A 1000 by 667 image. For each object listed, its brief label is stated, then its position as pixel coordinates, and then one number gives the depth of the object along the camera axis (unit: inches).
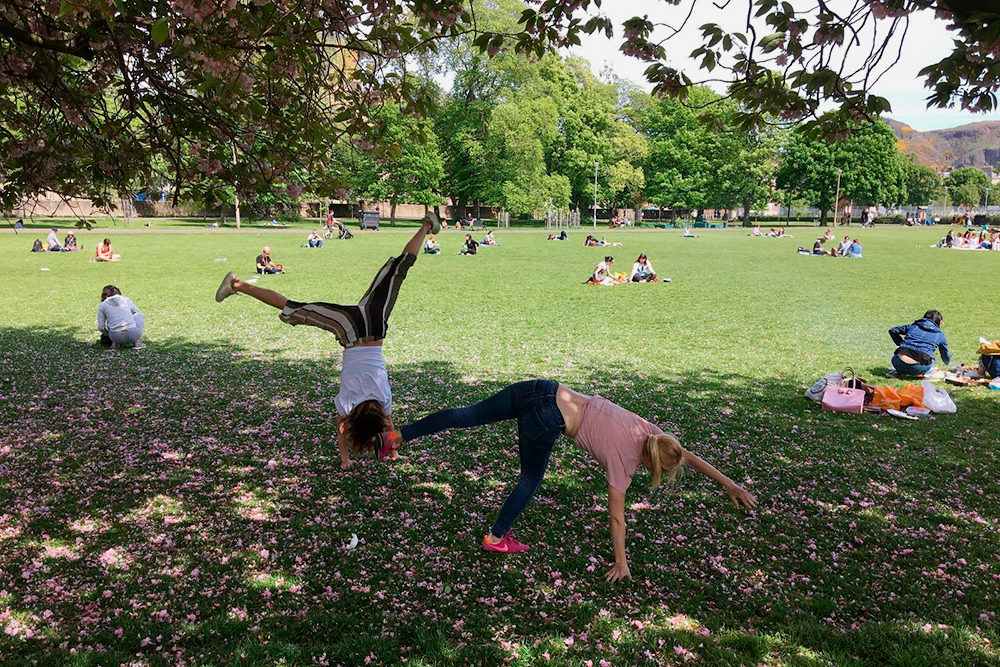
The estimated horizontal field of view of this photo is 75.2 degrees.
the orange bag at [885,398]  374.0
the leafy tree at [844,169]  3582.7
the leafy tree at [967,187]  6747.1
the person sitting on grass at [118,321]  507.5
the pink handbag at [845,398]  372.8
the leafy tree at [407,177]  2501.2
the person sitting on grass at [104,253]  1106.7
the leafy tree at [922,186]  5869.1
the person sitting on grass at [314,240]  1533.0
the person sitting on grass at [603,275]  933.2
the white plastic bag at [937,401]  372.8
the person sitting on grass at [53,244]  1266.0
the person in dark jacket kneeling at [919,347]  438.0
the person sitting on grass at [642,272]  957.8
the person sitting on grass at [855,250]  1406.3
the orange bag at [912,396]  375.9
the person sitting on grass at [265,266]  989.8
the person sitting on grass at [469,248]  1421.0
